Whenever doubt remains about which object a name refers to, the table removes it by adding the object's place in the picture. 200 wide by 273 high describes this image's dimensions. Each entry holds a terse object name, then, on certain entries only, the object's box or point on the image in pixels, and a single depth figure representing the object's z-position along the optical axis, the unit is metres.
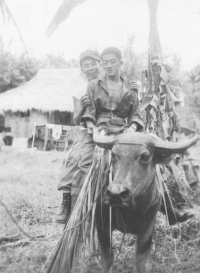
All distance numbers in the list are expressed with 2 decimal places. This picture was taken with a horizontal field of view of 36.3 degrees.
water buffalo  1.80
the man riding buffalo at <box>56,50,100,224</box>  2.32
